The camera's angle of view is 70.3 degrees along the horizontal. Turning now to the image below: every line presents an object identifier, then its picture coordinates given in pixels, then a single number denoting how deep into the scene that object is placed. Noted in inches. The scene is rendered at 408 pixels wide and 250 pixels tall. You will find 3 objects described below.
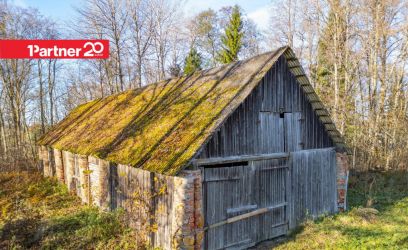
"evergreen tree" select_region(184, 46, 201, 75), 1188.5
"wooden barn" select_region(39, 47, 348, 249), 312.0
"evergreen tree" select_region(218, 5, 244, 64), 1133.1
